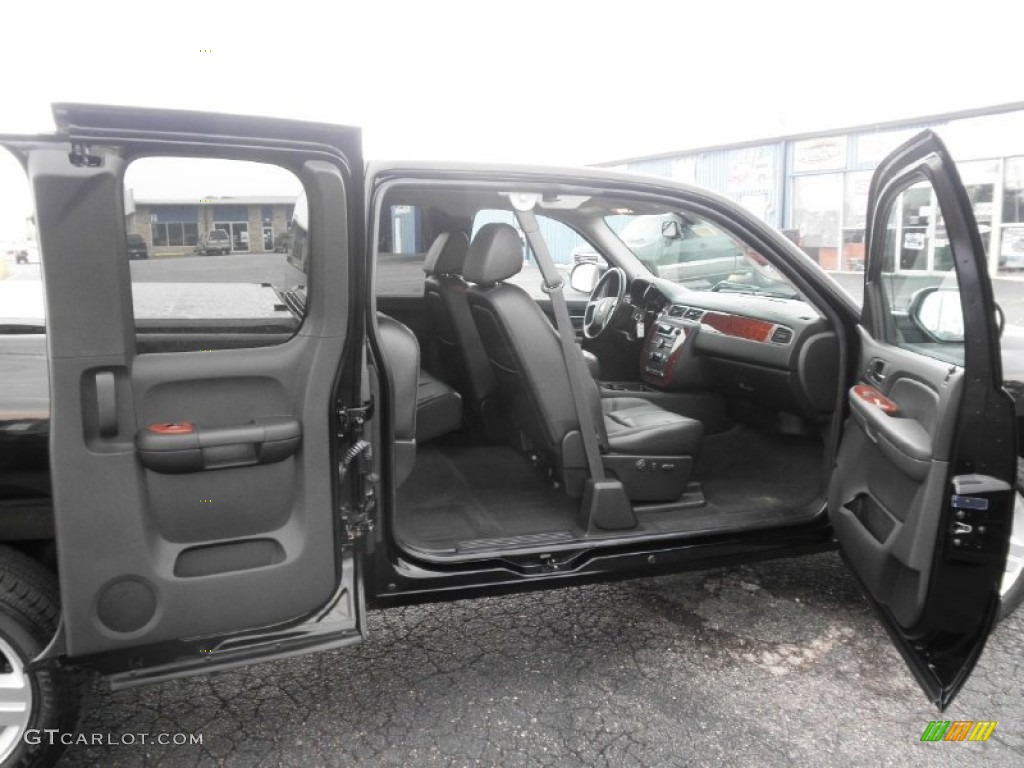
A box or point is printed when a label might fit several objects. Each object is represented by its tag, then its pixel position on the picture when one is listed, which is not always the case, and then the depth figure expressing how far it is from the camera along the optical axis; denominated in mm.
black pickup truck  1863
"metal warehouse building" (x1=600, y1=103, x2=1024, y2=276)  14164
